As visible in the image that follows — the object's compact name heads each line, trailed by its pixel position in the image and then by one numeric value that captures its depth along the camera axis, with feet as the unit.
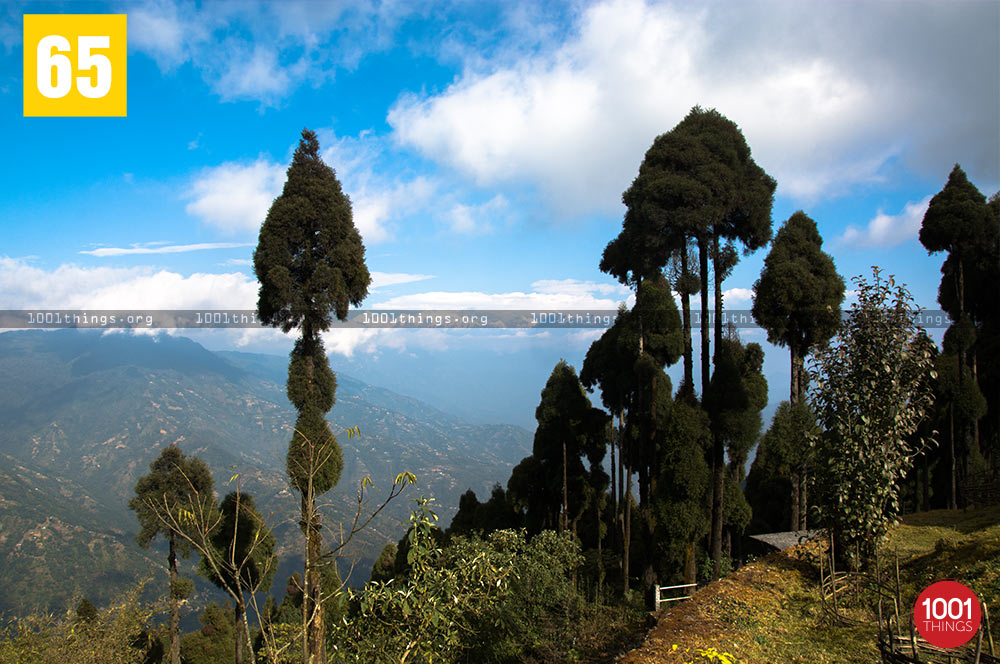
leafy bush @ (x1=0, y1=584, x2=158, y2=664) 44.50
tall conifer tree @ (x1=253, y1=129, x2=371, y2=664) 45.50
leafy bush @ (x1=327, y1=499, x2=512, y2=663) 16.46
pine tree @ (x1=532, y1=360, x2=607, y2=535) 84.53
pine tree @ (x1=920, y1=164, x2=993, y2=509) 70.08
